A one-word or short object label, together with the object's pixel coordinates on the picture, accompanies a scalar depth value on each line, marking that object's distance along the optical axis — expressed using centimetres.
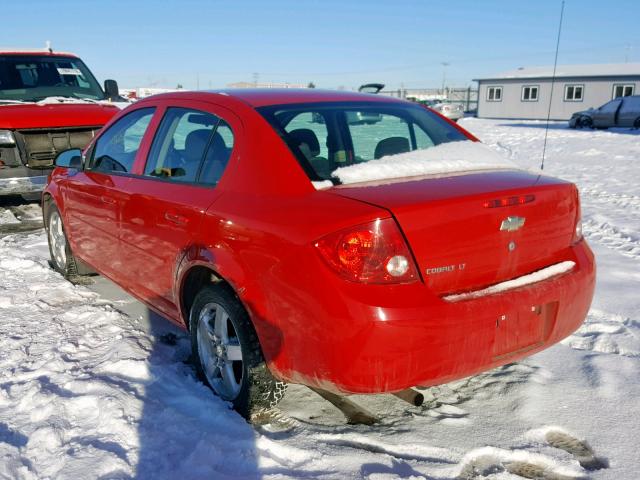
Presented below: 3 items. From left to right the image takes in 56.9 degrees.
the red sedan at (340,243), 236
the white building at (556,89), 3819
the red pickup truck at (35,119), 743
